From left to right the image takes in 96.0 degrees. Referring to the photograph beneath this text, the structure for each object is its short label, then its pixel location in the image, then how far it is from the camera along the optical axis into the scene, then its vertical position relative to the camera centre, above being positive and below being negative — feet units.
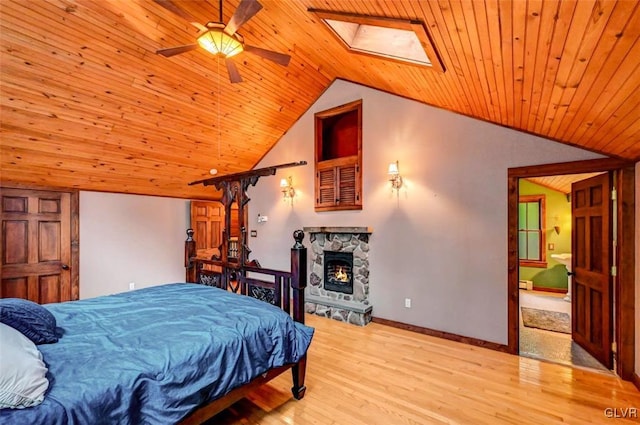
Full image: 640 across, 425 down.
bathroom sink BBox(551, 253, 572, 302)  16.61 -2.72
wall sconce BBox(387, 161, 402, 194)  13.30 +1.75
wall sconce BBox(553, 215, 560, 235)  20.72 -0.91
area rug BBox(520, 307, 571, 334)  13.46 -5.39
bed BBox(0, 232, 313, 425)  4.31 -2.59
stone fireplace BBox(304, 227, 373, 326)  14.43 -3.31
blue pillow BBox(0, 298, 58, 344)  5.13 -1.99
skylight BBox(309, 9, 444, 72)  6.77 +5.12
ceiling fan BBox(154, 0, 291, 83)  6.52 +4.58
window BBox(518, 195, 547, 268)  21.25 -1.38
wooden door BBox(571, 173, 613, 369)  9.58 -1.95
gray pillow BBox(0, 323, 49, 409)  3.64 -2.16
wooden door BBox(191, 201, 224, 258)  19.34 -0.88
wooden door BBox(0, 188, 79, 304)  12.94 -1.61
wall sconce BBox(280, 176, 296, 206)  17.70 +1.52
